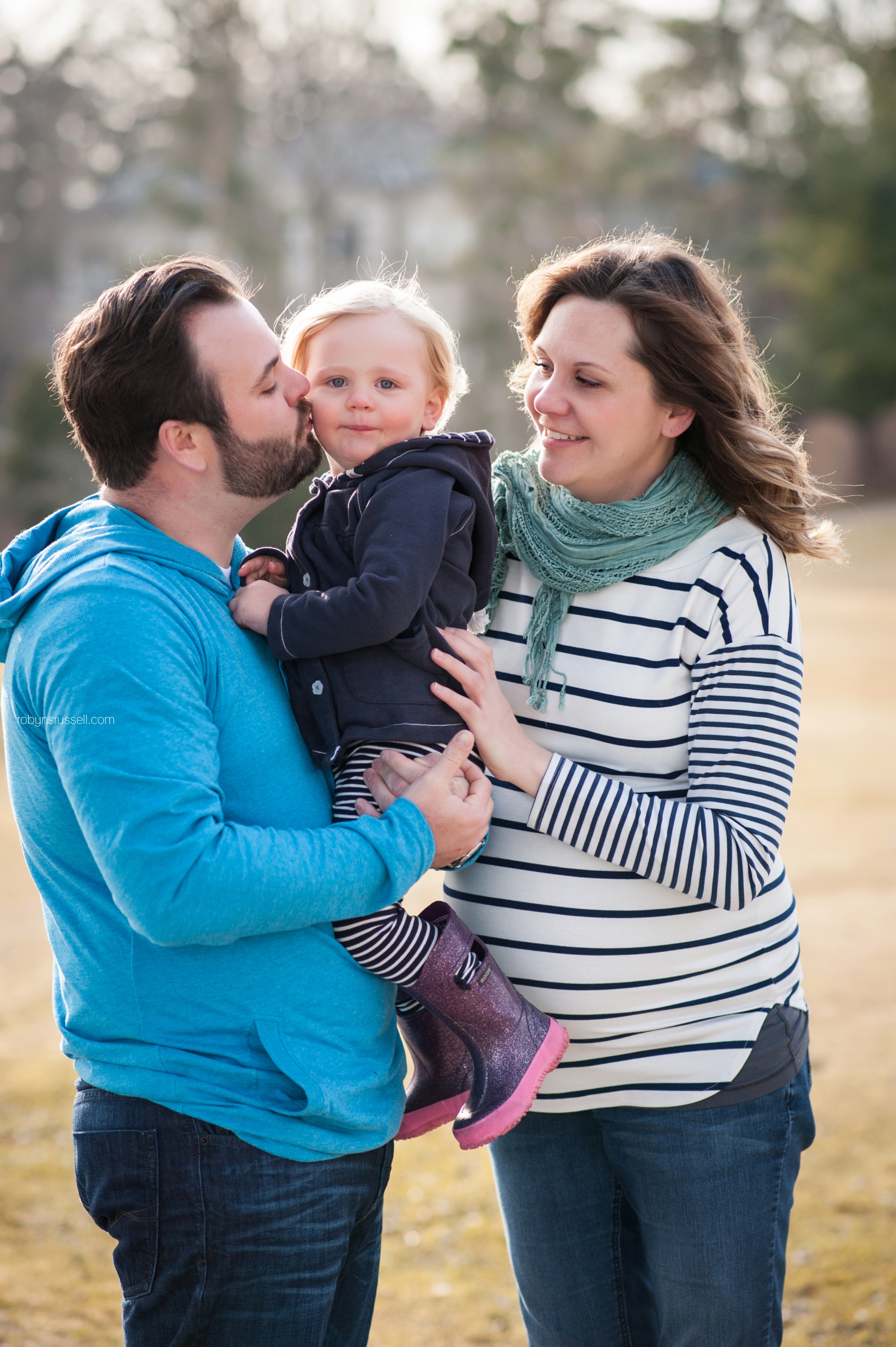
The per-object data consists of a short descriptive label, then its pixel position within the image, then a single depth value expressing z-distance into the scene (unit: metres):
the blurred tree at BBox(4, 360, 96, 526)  16.30
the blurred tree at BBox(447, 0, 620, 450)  24.31
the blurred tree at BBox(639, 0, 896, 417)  23.03
